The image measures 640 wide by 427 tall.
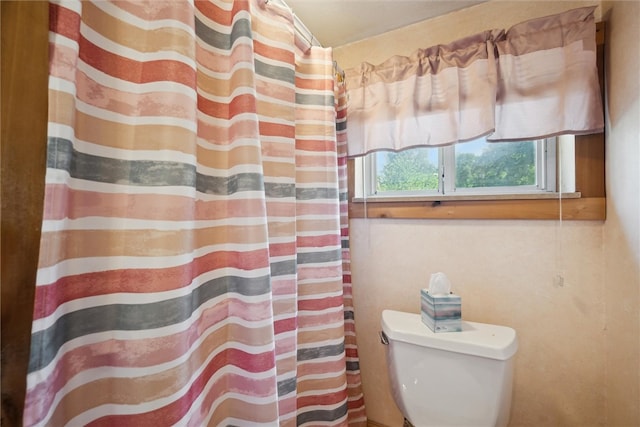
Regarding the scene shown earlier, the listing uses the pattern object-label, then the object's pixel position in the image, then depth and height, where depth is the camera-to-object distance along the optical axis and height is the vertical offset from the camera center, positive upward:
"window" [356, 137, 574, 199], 1.06 +0.24
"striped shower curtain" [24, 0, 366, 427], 0.41 -0.01
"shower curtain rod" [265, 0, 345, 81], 0.89 +0.73
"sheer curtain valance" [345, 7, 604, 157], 0.87 +0.51
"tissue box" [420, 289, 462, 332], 0.91 -0.33
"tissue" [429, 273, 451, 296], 0.96 -0.24
